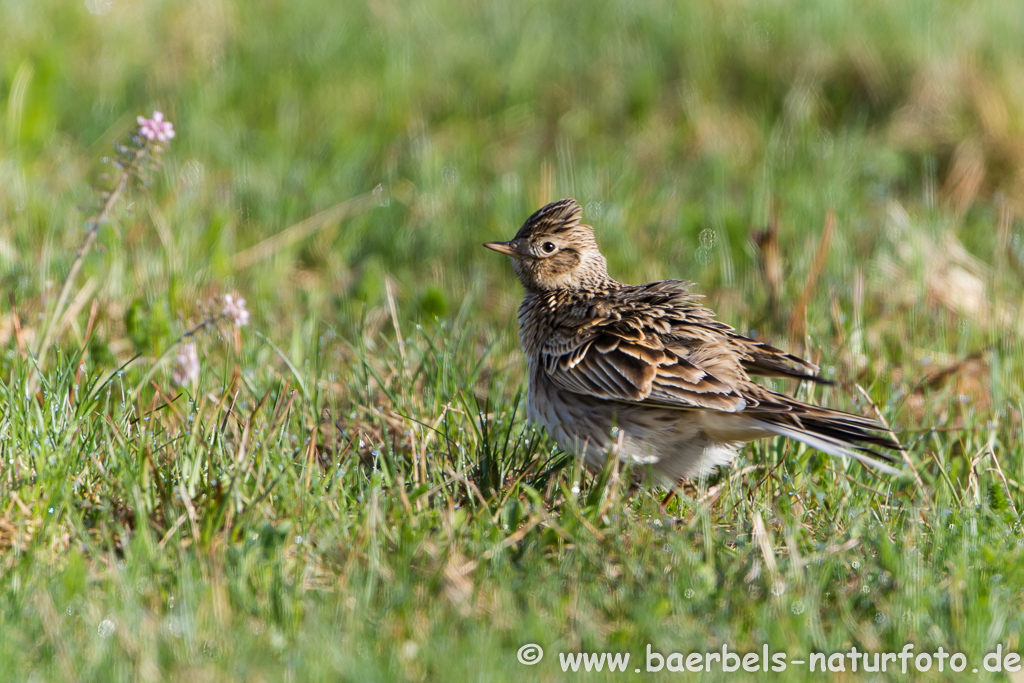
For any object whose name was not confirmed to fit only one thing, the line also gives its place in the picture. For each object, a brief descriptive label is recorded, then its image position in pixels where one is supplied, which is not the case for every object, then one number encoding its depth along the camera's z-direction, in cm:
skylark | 888
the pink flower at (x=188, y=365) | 1074
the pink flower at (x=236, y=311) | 1047
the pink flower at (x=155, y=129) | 1021
